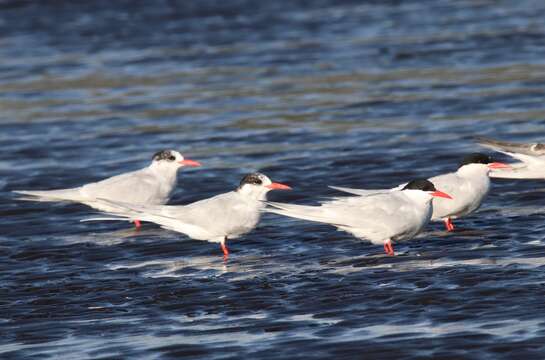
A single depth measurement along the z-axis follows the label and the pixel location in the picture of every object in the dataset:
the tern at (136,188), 13.57
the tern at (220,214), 11.64
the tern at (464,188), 12.13
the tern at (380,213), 11.15
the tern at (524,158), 13.60
